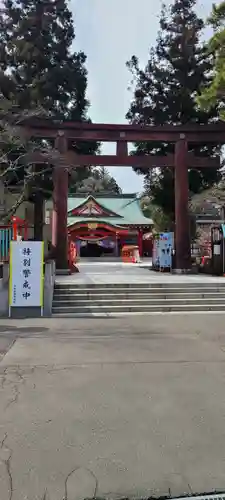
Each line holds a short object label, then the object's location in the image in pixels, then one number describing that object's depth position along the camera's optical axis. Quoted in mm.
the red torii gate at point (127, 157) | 15234
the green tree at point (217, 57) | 13562
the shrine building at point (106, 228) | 31859
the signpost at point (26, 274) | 9203
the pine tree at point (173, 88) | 20125
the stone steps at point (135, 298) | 9898
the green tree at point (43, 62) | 19109
